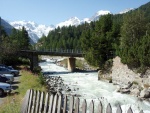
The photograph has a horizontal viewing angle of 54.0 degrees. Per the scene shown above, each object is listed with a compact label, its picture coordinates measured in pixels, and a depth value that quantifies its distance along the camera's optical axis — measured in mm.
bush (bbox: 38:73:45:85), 20923
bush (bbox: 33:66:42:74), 39754
